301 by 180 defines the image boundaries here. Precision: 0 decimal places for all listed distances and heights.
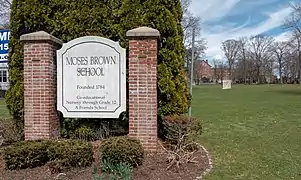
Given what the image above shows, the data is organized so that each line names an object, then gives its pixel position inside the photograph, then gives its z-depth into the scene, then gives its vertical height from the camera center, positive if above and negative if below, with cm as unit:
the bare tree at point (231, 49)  6120 +784
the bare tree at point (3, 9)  1951 +551
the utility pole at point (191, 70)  550 +25
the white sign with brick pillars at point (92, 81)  478 +1
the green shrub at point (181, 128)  481 -86
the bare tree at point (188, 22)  2618 +621
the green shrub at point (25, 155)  402 -116
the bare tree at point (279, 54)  5331 +591
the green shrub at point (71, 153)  389 -110
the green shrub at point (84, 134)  543 -110
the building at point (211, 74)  6658 +215
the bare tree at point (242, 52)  6096 +702
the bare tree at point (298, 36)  3054 +548
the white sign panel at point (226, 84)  4242 -47
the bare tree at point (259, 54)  5826 +629
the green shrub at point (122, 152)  394 -108
